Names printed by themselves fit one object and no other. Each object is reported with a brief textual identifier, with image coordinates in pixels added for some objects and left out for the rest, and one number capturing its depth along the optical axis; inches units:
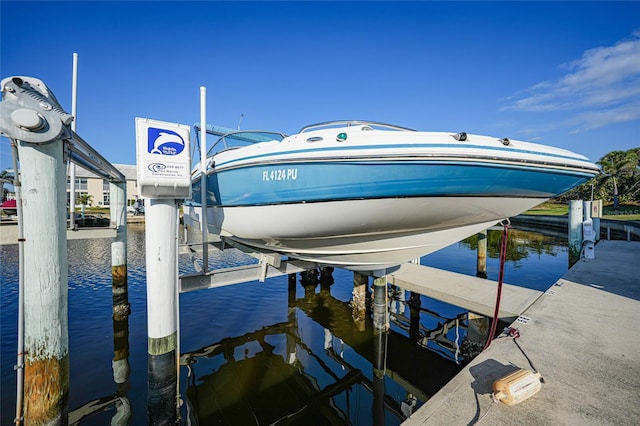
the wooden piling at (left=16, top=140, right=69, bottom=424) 107.1
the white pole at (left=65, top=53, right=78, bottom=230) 248.1
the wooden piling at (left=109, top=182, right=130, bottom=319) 267.0
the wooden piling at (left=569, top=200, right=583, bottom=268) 366.0
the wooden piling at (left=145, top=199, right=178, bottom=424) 127.3
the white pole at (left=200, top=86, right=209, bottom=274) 156.6
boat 104.7
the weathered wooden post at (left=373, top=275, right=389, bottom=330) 226.2
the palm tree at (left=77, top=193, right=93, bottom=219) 1211.9
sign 119.6
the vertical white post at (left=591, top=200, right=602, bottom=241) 406.1
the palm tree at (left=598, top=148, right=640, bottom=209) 1267.2
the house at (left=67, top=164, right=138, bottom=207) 1361.7
